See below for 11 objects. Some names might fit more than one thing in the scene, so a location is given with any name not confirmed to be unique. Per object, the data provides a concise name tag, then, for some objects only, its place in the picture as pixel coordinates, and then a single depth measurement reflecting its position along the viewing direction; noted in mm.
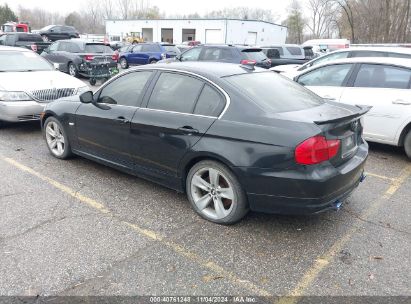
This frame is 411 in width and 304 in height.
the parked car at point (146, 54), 21406
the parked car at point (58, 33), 31781
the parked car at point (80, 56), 14703
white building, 48656
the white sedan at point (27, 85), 6770
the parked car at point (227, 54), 13289
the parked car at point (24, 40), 19391
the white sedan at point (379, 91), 5777
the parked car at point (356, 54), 7995
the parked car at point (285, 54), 17534
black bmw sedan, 3252
